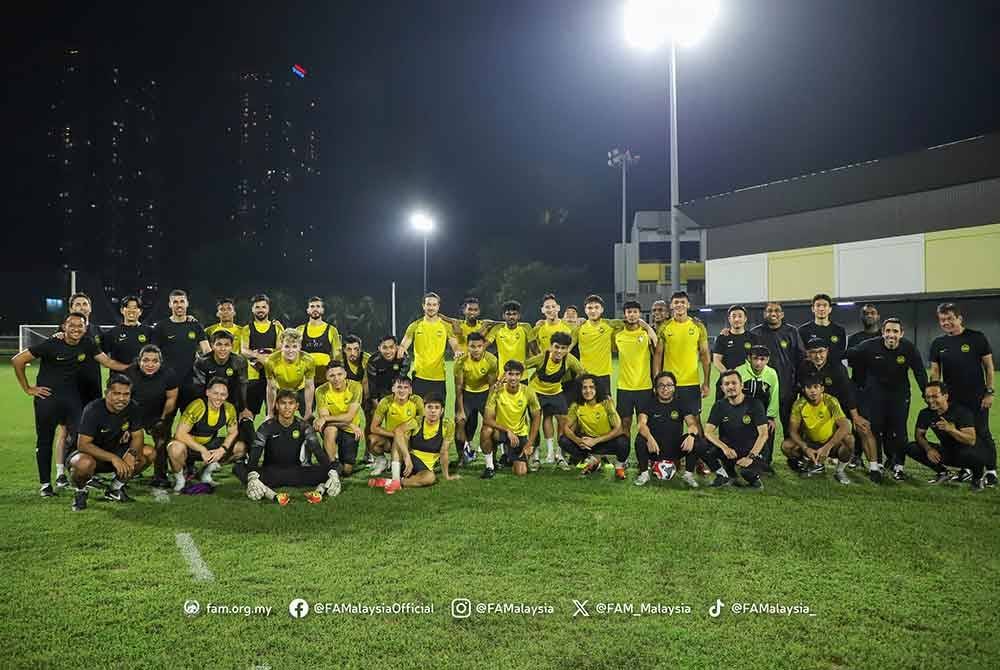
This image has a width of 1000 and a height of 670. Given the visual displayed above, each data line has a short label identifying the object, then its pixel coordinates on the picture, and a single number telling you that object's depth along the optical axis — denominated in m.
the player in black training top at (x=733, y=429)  6.84
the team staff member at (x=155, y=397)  6.68
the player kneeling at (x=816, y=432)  7.15
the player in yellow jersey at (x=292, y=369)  7.57
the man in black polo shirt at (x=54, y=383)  6.43
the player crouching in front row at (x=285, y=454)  6.57
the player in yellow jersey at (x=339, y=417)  7.32
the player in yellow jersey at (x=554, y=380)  8.03
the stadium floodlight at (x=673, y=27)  14.38
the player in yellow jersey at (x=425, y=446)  6.90
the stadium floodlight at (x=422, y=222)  34.00
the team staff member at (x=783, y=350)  7.83
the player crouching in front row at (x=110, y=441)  6.04
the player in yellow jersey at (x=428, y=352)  8.57
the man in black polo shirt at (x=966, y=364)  7.05
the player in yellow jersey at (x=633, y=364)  7.96
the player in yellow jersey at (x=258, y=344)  8.08
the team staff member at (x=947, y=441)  6.73
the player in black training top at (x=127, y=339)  7.35
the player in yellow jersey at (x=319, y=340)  8.45
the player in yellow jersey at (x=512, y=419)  7.54
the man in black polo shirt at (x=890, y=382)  7.24
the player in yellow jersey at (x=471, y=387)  8.18
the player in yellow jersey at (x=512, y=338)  8.67
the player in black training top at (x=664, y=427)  7.11
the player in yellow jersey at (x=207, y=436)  6.61
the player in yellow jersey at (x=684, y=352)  7.92
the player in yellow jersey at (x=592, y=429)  7.46
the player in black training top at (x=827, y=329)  7.74
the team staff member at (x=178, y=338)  7.52
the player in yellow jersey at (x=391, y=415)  7.32
